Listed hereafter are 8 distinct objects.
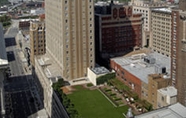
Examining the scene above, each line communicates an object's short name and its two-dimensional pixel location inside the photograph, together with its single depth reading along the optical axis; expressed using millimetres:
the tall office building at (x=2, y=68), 29120
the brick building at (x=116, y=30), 119875
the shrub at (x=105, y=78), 86875
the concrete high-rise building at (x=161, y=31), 129750
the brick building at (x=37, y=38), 123812
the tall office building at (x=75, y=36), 89312
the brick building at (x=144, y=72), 74675
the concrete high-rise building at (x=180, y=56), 67250
